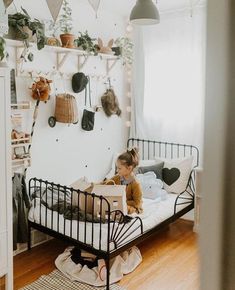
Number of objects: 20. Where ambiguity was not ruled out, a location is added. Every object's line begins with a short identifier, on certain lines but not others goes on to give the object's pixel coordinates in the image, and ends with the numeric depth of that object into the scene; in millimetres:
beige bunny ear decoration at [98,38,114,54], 3892
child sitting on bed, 3191
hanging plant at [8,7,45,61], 2980
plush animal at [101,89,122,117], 4113
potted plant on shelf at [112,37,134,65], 4074
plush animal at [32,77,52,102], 3199
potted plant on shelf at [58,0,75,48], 3438
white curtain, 3973
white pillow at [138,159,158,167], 4048
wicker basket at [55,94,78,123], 3455
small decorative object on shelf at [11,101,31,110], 3068
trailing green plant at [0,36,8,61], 2410
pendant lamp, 2541
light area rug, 2719
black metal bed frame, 2691
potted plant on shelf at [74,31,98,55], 3598
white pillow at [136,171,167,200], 3679
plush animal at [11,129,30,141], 3026
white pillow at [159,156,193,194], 3887
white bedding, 2803
